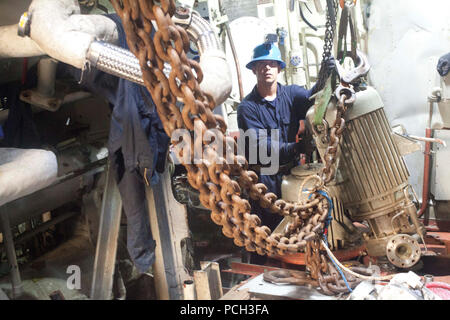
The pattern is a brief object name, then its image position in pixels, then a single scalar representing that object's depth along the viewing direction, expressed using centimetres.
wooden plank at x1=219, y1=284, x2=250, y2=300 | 155
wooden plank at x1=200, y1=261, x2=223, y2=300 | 159
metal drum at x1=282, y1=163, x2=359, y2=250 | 206
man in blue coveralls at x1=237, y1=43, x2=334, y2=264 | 229
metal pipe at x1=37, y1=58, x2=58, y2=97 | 152
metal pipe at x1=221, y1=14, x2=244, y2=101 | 269
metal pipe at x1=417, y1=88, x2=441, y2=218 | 277
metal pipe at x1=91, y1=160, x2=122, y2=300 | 161
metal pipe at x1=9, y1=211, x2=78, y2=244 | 186
